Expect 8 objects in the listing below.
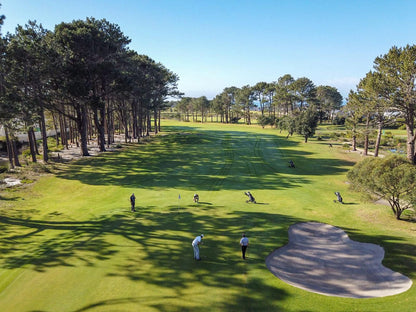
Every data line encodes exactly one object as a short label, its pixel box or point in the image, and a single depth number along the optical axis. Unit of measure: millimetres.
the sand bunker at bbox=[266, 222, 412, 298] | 14047
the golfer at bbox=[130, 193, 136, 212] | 24219
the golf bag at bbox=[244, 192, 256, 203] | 27350
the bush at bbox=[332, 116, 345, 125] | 126625
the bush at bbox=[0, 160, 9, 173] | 38156
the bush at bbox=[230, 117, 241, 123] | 153425
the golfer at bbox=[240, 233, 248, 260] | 15831
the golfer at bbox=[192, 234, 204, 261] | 15516
